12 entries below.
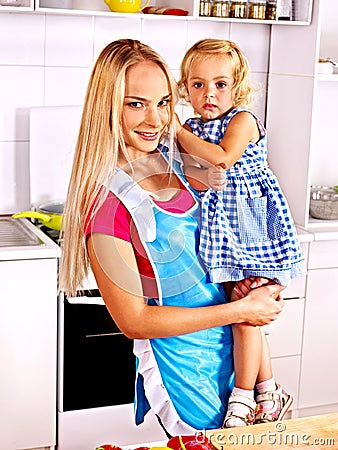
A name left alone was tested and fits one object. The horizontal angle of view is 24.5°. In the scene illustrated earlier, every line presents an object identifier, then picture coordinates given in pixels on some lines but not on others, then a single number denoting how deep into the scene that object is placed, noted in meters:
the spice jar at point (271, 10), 2.85
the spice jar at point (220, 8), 2.74
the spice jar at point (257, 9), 2.82
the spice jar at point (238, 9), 2.78
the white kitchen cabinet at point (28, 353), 2.48
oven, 2.59
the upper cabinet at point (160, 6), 2.54
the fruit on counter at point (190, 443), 1.19
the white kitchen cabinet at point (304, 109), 2.86
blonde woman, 1.27
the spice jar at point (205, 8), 2.72
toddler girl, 1.53
